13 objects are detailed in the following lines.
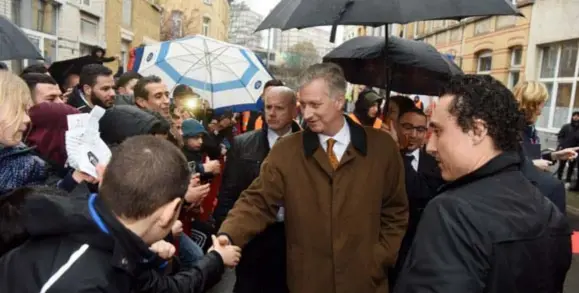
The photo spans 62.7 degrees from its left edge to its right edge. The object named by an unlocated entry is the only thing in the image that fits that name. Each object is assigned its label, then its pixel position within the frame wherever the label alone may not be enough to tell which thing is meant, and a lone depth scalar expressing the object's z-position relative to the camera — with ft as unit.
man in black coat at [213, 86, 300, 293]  10.57
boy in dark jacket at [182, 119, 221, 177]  12.14
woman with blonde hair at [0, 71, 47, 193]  6.77
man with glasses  10.20
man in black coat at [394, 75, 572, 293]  4.59
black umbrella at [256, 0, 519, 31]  8.28
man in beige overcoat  8.27
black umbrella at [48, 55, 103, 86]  17.34
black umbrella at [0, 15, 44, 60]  12.76
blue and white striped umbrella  17.11
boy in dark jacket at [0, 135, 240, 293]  4.35
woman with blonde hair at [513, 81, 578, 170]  10.65
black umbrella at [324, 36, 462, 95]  13.15
